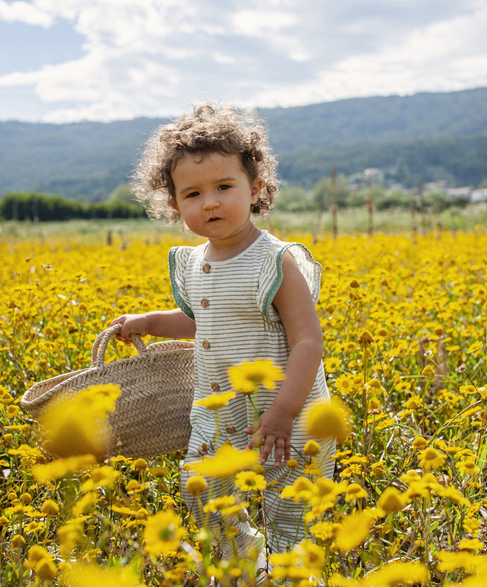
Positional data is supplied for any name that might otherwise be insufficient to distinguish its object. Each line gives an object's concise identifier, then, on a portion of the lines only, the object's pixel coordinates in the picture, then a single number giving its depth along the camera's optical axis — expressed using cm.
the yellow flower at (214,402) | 102
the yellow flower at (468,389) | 177
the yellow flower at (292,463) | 135
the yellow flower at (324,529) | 101
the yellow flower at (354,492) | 107
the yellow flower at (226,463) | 92
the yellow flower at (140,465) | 143
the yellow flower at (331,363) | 211
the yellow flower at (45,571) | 96
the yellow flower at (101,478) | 103
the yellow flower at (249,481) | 106
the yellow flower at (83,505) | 101
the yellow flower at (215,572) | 89
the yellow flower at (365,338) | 157
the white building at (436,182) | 9990
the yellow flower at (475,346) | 204
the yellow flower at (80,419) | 109
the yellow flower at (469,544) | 99
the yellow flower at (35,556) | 104
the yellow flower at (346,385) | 167
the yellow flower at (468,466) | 131
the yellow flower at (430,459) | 113
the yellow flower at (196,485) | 103
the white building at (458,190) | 8938
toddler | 165
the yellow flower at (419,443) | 140
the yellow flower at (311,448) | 118
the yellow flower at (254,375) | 108
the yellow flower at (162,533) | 89
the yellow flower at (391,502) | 96
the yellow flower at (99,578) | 79
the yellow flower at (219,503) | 100
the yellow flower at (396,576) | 81
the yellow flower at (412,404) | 167
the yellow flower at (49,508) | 112
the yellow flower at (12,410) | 168
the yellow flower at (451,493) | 100
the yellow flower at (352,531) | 88
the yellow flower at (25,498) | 131
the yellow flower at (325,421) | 115
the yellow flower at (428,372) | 175
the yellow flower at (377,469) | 139
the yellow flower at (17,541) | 113
